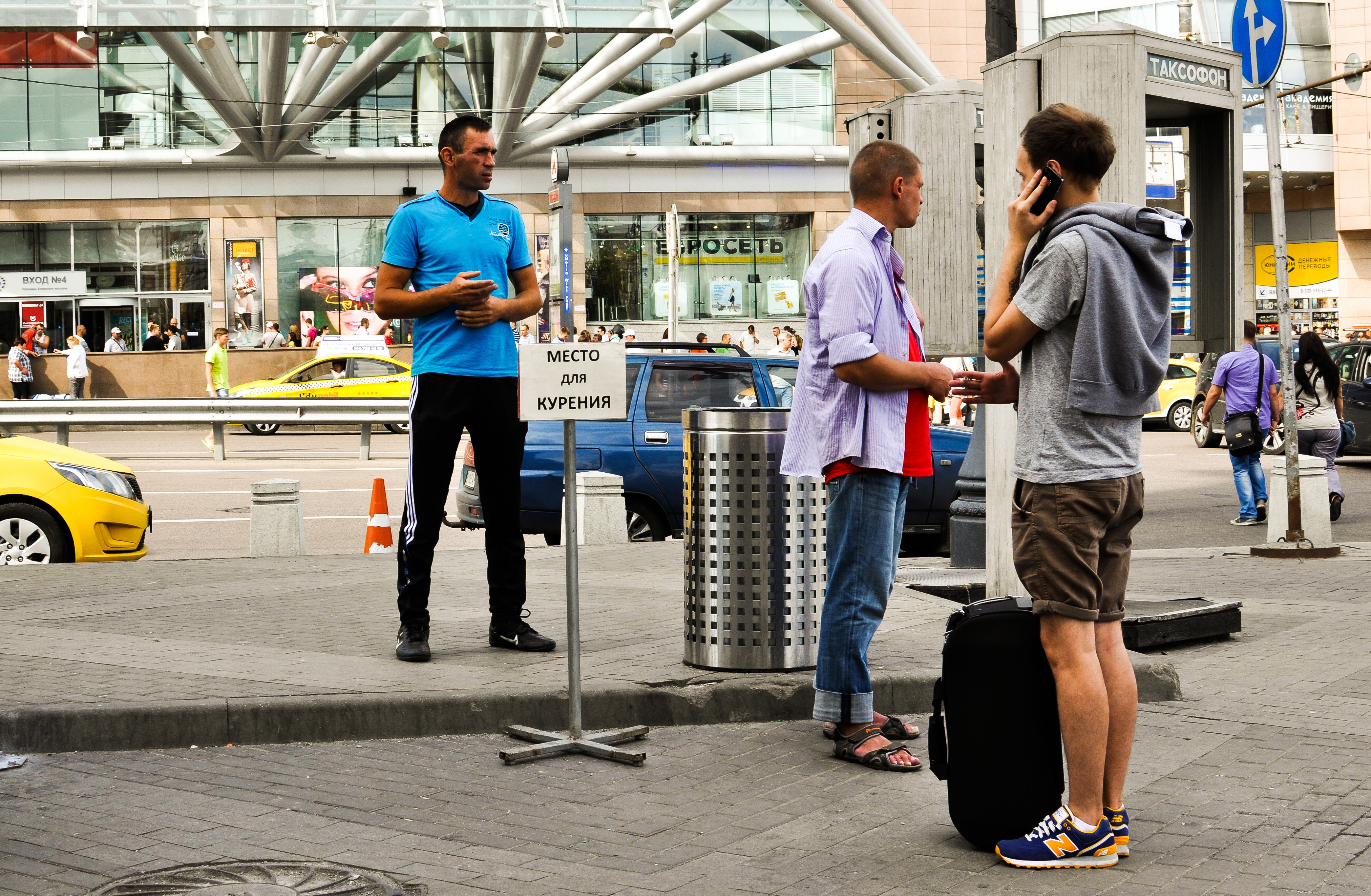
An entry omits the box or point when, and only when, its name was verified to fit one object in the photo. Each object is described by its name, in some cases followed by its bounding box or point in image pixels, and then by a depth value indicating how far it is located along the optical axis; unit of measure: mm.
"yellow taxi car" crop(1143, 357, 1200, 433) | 26703
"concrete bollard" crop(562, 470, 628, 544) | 10391
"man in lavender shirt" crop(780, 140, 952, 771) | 4770
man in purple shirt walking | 13398
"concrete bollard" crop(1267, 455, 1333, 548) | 10859
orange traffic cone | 10461
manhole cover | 3748
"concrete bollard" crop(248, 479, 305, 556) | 10305
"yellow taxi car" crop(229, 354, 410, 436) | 26234
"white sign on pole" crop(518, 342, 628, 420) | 5074
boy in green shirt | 28703
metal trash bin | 5785
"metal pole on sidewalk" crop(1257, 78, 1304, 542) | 10547
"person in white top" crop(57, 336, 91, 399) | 31141
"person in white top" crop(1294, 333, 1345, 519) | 13453
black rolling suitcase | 3955
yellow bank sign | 50250
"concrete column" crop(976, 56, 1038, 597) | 6617
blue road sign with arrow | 10609
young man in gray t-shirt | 3818
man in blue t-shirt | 6020
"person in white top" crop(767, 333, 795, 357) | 32125
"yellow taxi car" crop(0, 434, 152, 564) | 9586
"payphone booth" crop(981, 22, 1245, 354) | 6391
